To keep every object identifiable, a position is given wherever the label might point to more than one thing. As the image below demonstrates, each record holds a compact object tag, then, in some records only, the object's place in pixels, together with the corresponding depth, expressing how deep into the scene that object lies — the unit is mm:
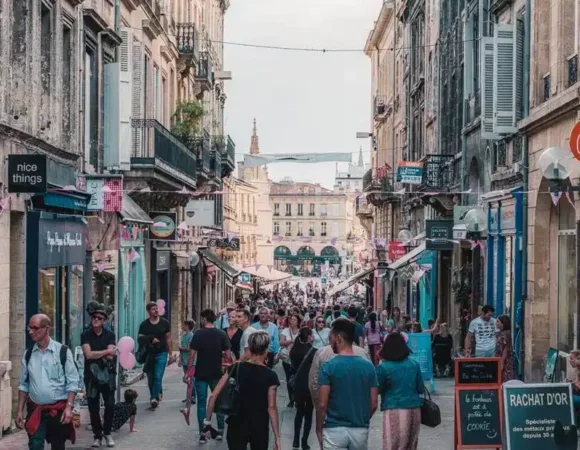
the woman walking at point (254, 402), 10398
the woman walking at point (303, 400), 14523
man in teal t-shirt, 9883
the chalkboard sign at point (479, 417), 13578
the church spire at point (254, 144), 151625
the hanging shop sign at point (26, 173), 16125
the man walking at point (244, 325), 16356
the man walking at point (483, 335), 20797
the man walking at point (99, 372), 14992
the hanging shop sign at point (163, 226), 31906
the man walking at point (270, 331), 18422
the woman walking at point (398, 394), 11328
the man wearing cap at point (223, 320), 24275
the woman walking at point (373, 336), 25777
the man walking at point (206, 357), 15602
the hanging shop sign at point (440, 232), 31266
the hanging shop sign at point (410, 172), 34438
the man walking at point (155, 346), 19375
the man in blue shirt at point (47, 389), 11344
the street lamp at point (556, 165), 15867
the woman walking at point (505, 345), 19906
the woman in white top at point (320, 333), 17203
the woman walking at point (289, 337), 18672
